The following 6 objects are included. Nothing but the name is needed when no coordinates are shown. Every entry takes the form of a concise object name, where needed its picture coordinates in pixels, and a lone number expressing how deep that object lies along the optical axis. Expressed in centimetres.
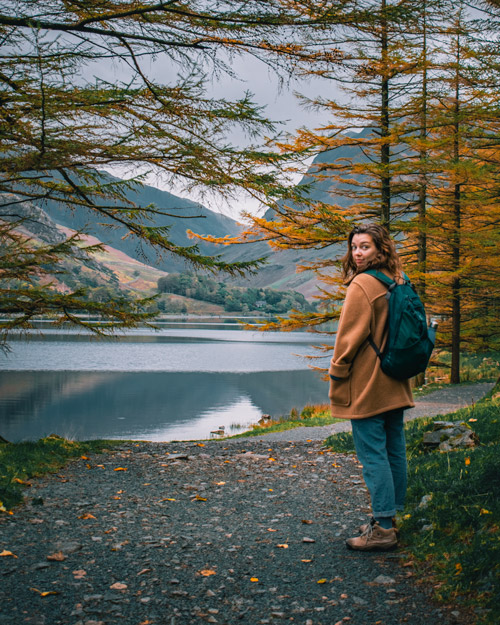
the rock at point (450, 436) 536
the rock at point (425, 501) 372
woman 317
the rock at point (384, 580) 293
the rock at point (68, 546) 347
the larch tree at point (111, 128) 473
